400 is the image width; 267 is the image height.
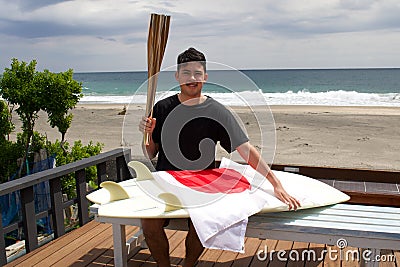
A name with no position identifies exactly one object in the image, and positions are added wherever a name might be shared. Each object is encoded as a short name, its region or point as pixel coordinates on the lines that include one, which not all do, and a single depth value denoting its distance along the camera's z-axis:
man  2.23
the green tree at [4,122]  5.91
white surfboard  2.12
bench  1.98
